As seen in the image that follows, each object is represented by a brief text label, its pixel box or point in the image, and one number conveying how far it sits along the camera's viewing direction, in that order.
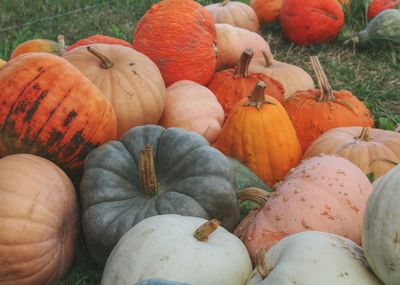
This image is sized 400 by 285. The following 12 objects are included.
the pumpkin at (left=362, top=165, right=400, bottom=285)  1.66
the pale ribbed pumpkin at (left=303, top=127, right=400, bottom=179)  2.93
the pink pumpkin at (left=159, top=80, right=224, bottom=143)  3.25
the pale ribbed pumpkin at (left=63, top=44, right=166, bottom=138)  2.98
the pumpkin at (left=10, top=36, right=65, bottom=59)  4.04
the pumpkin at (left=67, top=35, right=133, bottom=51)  3.66
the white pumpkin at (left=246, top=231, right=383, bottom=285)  1.70
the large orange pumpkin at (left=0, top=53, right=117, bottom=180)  2.55
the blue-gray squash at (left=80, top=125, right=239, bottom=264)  2.39
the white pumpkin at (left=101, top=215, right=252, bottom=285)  1.83
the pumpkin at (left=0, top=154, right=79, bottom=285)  2.22
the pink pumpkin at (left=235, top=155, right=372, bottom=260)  2.27
